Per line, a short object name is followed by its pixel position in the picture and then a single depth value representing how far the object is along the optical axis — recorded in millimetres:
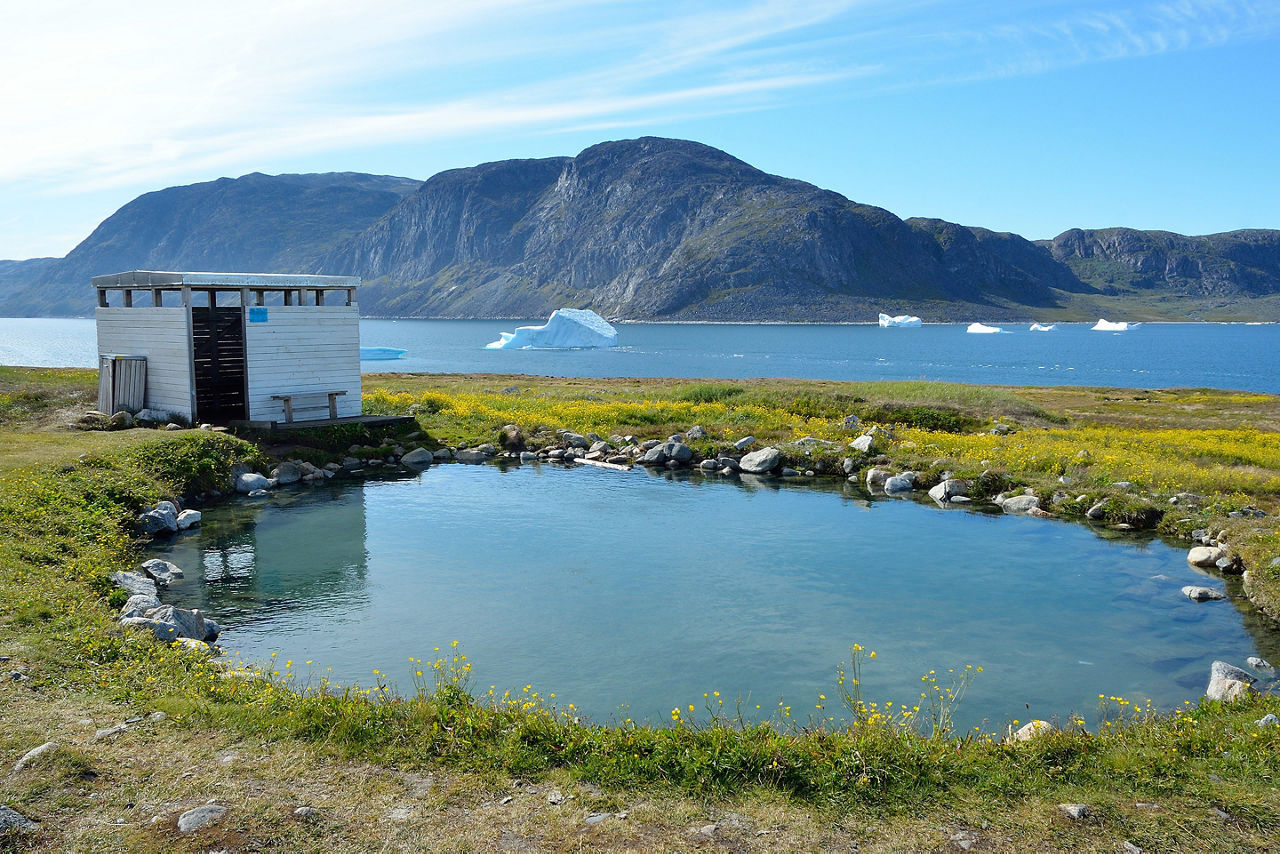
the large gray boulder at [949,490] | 27297
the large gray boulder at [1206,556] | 20062
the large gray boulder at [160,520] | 21969
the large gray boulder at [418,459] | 32844
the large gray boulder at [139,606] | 13555
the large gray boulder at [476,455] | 34312
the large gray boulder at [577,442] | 35250
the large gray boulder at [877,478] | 29389
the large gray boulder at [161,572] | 17844
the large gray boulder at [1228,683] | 11074
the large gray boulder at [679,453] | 33300
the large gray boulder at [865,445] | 31922
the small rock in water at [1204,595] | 17859
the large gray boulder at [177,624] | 12977
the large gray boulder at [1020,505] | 25750
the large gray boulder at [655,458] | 33344
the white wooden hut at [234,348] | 30391
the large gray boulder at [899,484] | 28797
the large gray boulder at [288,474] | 29078
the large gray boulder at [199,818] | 7039
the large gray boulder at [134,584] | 15328
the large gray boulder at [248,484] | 27406
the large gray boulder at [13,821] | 6762
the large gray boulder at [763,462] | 31844
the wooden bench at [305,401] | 31688
